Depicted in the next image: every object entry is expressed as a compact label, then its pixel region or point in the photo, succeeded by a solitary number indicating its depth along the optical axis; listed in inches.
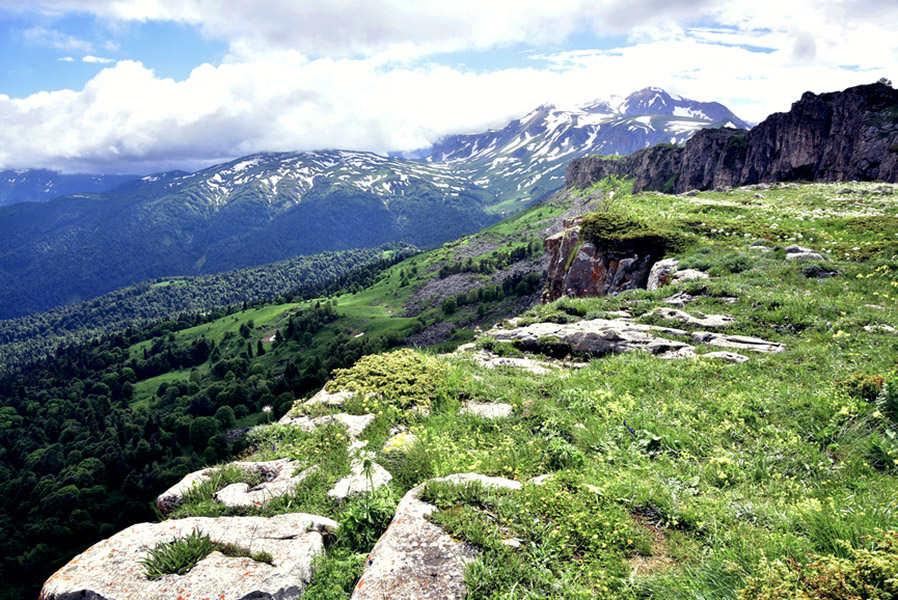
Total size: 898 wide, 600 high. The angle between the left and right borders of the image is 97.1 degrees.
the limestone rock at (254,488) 337.4
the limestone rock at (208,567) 223.1
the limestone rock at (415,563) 217.6
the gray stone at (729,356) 566.0
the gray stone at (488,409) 461.4
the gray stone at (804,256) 1006.4
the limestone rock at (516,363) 645.3
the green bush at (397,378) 512.7
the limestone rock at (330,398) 522.2
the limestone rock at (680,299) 879.3
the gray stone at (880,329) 566.1
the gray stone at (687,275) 1032.7
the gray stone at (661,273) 1126.4
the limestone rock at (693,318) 724.7
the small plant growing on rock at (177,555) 238.2
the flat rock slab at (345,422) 446.6
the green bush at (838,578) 163.0
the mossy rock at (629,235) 1332.4
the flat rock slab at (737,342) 599.6
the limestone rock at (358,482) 328.8
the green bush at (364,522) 280.1
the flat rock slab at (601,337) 690.8
